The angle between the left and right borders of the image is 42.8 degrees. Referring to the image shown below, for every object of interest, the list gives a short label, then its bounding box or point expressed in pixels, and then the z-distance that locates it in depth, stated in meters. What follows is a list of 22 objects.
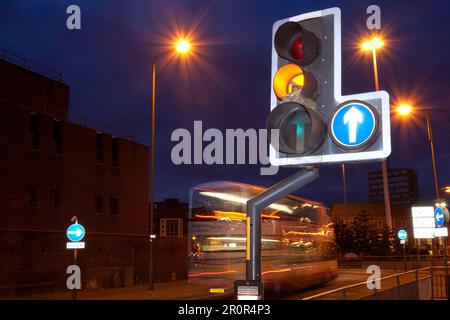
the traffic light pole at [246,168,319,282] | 3.90
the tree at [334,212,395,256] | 59.09
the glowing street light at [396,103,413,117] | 31.03
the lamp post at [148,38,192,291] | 26.98
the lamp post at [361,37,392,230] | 38.19
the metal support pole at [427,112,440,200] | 32.25
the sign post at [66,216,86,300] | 18.80
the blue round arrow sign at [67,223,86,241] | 18.83
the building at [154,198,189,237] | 95.38
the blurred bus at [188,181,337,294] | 19.36
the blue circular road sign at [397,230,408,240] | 36.22
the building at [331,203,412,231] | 138.62
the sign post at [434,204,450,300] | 18.50
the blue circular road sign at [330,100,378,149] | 3.69
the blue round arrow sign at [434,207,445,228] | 18.72
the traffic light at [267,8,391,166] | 3.74
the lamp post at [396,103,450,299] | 31.11
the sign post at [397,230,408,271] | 36.19
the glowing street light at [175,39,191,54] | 27.12
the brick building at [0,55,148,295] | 27.69
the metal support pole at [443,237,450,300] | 17.83
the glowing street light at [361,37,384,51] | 38.00
